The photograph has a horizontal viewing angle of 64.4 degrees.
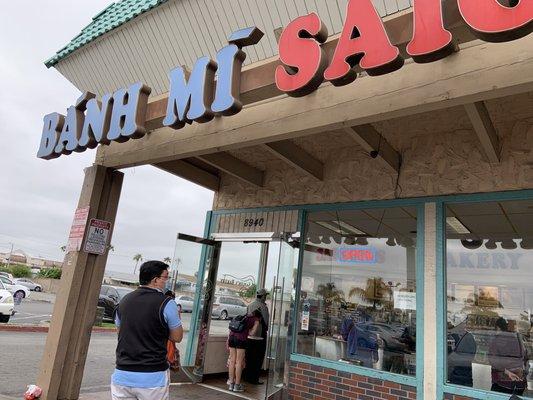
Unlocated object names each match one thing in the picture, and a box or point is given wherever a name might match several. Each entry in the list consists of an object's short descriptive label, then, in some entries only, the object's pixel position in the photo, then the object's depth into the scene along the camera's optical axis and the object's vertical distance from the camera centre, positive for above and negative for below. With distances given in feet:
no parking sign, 18.13 +2.10
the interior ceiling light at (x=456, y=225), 17.22 +3.94
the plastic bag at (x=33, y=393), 16.26 -4.24
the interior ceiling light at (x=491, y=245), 17.29 +3.33
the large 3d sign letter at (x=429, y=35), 9.38 +6.25
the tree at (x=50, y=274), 161.56 +2.85
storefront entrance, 19.51 +0.12
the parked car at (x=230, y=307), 31.33 -0.57
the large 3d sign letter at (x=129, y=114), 15.46 +6.34
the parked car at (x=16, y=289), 83.97 -2.28
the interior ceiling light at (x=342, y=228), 20.27 +3.99
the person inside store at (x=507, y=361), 14.84 -1.05
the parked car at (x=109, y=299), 55.06 -1.41
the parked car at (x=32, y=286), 128.32 -1.96
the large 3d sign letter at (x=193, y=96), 13.53 +6.41
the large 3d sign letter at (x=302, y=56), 11.19 +6.61
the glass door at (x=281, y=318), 19.02 -0.55
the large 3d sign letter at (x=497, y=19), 8.41 +6.11
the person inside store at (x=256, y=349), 25.00 -2.63
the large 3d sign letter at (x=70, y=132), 17.44 +6.11
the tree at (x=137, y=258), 352.38 +26.50
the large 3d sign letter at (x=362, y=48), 10.05 +6.34
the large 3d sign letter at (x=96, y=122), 16.34 +6.26
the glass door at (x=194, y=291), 23.36 +0.33
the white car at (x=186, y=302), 23.56 -0.36
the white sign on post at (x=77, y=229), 18.02 +2.29
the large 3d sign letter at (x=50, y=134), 18.54 +6.30
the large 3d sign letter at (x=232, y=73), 12.87 +6.85
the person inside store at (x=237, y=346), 22.50 -2.32
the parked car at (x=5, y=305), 43.29 -2.88
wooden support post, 17.03 -1.02
